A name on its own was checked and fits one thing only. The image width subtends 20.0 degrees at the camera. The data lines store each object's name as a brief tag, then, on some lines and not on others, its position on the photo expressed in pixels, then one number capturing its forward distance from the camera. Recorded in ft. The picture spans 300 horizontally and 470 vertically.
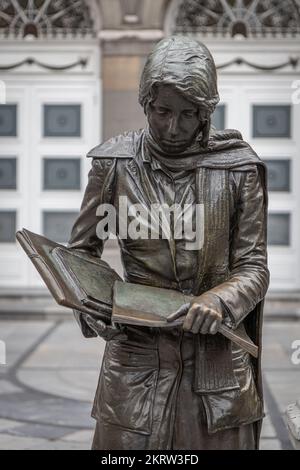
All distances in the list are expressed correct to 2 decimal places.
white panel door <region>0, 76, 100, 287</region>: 39.32
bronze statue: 9.49
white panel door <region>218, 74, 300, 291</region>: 38.65
